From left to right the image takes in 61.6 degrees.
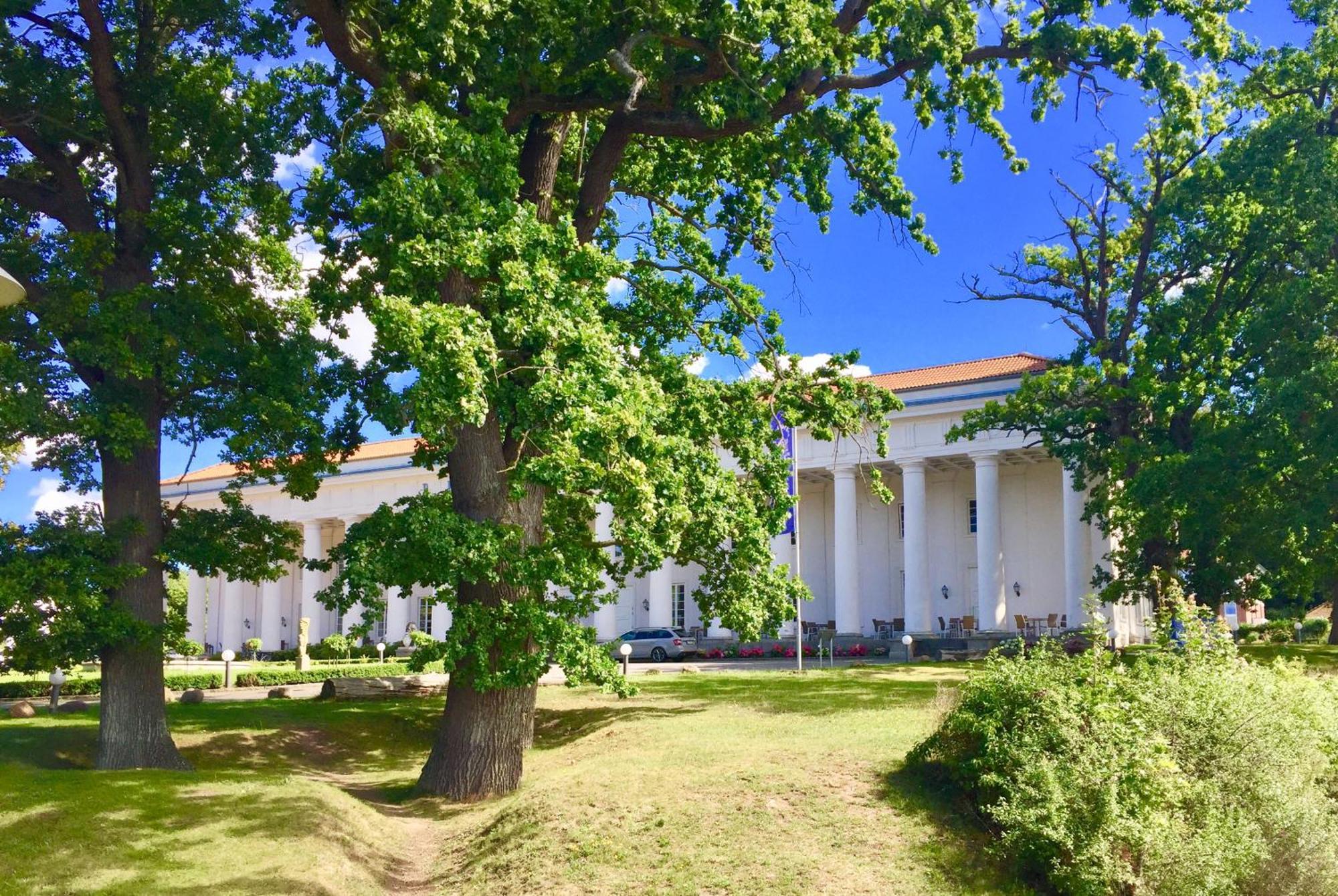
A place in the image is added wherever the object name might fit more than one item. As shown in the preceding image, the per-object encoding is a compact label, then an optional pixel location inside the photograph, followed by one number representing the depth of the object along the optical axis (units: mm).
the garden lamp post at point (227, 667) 30297
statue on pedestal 38375
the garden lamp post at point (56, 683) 22469
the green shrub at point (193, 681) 29764
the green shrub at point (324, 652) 45938
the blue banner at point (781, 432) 17753
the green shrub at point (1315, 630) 51250
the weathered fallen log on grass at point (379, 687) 24062
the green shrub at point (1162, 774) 9180
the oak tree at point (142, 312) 14648
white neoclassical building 43406
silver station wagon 46812
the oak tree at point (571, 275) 12680
